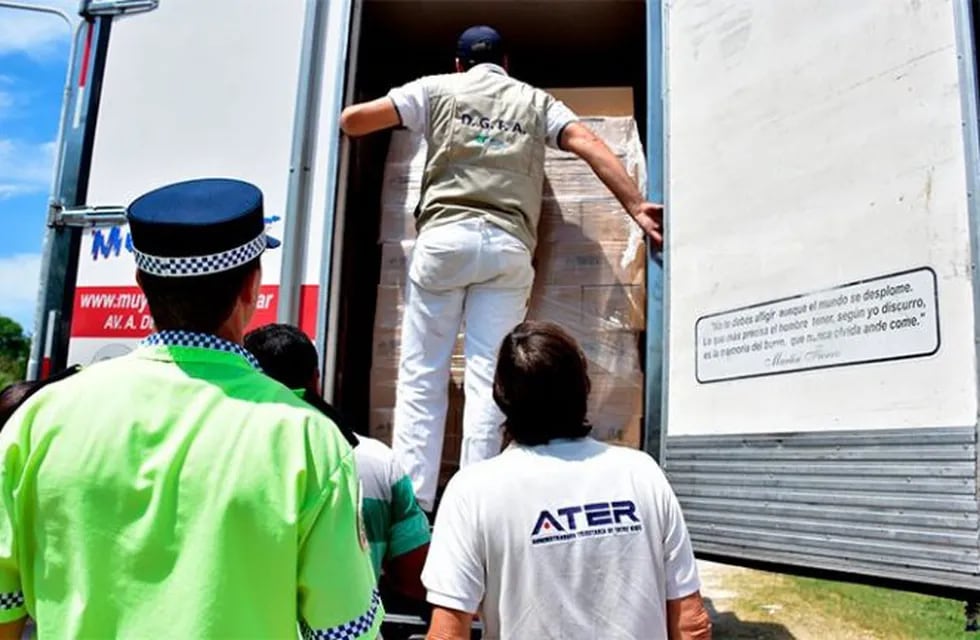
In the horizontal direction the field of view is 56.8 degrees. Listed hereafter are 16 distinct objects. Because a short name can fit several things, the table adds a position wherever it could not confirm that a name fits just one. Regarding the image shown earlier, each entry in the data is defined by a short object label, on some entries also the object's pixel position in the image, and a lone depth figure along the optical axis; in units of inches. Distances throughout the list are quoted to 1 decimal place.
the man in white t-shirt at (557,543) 70.3
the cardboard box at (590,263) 136.9
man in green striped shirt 92.4
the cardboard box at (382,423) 139.6
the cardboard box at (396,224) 145.6
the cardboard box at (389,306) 141.9
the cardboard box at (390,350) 139.8
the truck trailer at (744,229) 86.0
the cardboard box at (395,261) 143.3
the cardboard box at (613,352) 134.1
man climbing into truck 125.7
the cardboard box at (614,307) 135.2
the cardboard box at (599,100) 155.6
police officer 44.1
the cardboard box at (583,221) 139.9
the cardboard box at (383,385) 139.6
